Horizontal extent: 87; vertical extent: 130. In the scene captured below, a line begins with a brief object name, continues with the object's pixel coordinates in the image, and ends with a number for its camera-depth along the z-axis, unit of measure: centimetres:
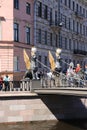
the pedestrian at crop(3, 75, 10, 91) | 2070
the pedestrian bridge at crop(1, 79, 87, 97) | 1669
